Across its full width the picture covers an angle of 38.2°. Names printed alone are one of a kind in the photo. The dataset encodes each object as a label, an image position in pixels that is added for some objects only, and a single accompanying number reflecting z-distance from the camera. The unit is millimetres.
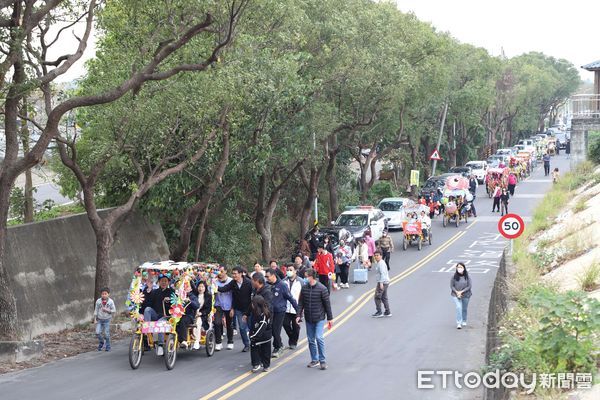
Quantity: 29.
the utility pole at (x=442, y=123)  59656
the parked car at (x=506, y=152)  77669
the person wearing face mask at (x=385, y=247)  28891
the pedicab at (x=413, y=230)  35719
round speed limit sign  21766
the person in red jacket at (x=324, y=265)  24062
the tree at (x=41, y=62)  16703
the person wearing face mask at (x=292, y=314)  17484
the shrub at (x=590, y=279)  13375
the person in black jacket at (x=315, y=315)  15820
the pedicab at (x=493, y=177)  47769
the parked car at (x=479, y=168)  66125
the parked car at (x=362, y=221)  35000
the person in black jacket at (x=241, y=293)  17797
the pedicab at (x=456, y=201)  42688
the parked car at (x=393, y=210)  42375
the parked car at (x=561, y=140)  96875
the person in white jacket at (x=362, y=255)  28125
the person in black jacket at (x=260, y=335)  15516
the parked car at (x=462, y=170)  61238
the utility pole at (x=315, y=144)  31605
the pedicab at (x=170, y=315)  16125
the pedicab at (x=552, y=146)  87212
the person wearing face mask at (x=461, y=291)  19672
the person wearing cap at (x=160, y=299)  16594
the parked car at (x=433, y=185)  50281
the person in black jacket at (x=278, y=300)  16469
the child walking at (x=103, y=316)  18047
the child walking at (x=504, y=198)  44656
